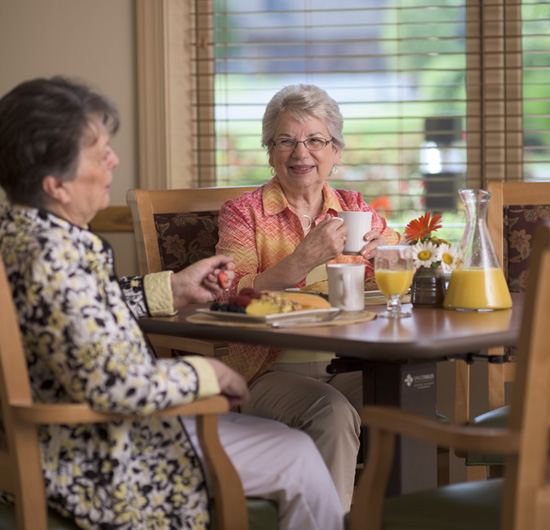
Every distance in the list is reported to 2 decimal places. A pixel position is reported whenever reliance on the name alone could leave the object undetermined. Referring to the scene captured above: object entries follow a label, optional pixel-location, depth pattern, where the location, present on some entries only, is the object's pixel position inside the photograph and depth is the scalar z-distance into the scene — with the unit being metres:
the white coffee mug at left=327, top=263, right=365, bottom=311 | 3.94
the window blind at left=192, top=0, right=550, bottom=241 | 5.68
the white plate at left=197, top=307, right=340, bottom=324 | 3.84
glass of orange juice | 3.88
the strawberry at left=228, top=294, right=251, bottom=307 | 3.90
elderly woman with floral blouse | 3.50
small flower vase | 4.08
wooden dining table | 3.59
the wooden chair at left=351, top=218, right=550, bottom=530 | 3.35
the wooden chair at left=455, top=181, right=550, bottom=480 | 4.63
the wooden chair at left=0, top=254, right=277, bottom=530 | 3.49
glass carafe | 3.98
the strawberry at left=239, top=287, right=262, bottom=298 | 3.94
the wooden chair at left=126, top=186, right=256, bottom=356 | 4.72
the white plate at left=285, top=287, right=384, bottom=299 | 4.18
